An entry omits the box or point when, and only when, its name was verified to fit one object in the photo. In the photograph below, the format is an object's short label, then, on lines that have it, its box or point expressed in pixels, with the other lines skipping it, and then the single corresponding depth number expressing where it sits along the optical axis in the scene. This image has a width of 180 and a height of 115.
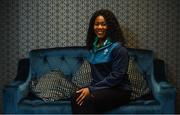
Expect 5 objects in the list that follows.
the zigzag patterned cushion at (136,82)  3.14
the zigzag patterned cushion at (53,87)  3.09
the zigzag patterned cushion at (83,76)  3.30
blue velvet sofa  2.90
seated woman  2.65
